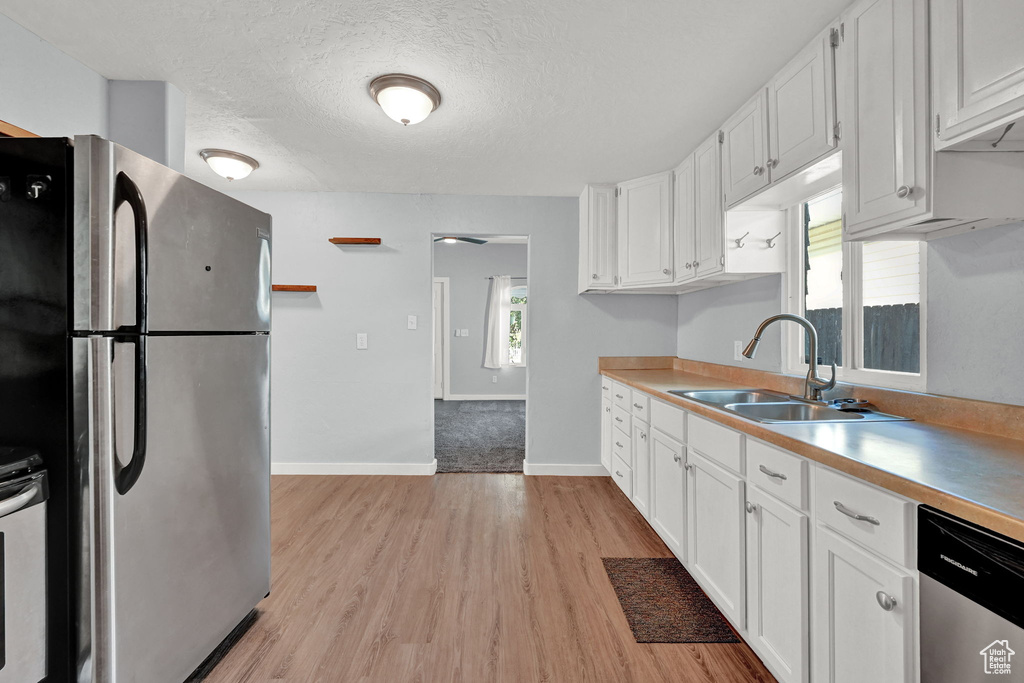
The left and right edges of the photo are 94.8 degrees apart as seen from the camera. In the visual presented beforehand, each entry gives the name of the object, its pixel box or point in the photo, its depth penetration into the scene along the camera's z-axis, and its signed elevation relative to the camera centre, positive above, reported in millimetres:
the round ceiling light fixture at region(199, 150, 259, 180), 2953 +1147
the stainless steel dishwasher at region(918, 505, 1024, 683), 771 -463
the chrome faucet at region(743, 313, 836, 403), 2000 -139
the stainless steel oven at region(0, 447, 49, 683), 1121 -554
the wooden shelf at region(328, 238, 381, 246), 3748 +803
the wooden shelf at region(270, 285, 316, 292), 3789 +432
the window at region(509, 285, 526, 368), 7738 +214
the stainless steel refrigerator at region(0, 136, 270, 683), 1220 -196
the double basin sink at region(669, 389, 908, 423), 1731 -278
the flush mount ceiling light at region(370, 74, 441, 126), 2080 +1115
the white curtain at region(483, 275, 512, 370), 7598 +322
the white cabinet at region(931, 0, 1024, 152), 1021 +632
